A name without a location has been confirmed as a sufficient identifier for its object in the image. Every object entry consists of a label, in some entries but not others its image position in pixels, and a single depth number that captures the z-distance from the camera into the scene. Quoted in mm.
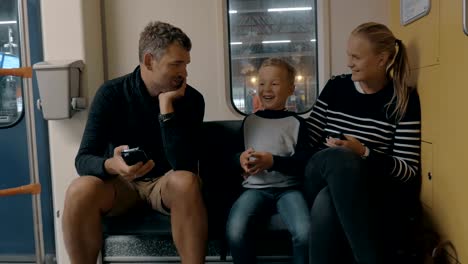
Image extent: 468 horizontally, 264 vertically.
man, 1856
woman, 1599
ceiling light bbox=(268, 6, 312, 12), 2617
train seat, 1967
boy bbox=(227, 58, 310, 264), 1834
